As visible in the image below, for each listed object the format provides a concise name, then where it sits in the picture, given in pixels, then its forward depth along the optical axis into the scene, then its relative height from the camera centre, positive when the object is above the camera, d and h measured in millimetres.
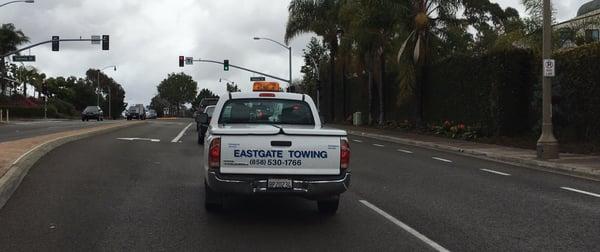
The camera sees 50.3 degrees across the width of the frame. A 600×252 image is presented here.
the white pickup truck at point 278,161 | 7730 -533
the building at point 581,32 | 23156 +3255
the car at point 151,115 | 83625 +273
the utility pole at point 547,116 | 17088 +68
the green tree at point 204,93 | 168575 +6626
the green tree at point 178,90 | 155625 +6707
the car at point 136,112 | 68288 +530
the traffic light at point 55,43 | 46219 +5358
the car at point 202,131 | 21547 -467
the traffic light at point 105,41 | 47156 +5581
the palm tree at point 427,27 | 29734 +4309
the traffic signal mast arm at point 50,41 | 46188 +5493
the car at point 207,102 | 29689 +717
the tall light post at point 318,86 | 47581 +2358
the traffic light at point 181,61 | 58344 +5170
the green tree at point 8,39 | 68750 +8464
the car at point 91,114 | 58812 +266
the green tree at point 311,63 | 63750 +5699
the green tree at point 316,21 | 45906 +7086
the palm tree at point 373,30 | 30269 +4516
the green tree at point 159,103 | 142700 +3274
